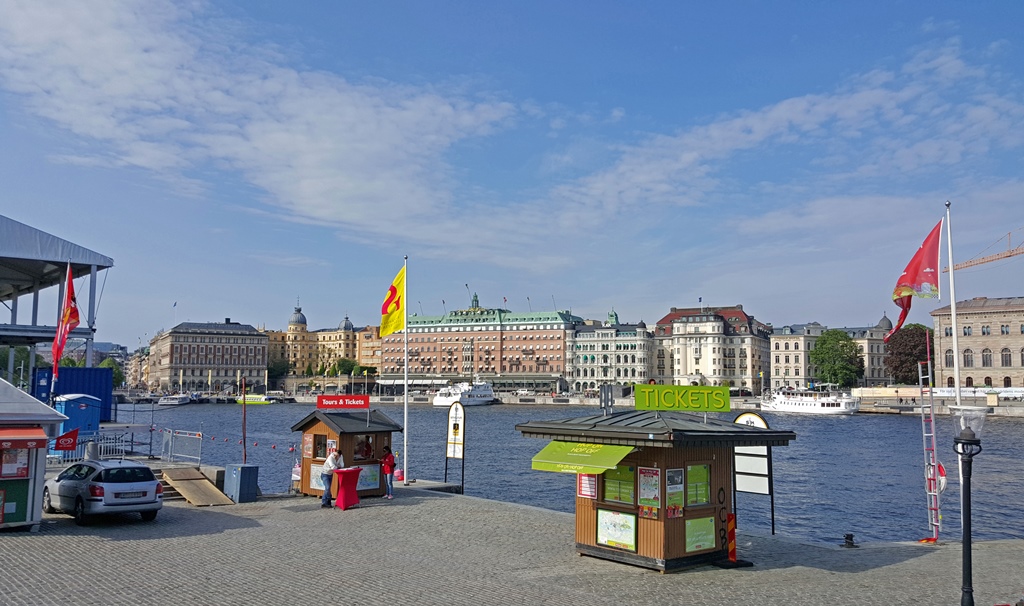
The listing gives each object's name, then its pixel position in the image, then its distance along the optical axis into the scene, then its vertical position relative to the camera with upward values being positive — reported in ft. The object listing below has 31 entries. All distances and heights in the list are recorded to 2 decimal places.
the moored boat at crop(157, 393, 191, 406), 574.56 -16.82
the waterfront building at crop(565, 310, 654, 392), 639.35 +19.25
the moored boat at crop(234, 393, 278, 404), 615.98 -16.60
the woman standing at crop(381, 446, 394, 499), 82.17 -9.01
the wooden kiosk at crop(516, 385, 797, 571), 51.80 -6.36
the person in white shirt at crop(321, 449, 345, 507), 77.84 -8.34
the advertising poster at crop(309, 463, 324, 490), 83.76 -10.06
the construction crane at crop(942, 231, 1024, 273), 462.19 +73.06
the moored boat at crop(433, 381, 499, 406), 547.08 -10.36
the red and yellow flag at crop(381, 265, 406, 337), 103.14 +8.88
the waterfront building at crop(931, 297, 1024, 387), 434.30 +22.19
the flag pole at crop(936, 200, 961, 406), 67.00 +7.74
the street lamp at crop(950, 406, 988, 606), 39.06 -4.23
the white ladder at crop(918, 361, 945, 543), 69.77 -8.64
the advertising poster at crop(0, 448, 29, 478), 59.88 -6.45
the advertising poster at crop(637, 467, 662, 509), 51.98 -6.63
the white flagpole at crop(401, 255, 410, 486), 102.30 +10.31
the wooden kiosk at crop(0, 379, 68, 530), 59.62 -6.41
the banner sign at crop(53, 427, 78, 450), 82.58 -6.71
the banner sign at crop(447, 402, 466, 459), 94.22 -5.94
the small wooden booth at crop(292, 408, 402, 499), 81.76 -6.58
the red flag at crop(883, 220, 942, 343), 69.56 +9.30
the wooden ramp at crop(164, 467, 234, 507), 78.18 -10.70
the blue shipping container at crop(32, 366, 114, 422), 130.21 -1.13
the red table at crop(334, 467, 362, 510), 77.05 -10.23
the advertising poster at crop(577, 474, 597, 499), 55.88 -7.13
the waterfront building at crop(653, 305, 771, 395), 620.08 +22.45
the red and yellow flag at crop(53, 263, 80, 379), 105.07 +7.19
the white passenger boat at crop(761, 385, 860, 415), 426.10 -11.60
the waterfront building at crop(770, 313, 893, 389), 618.85 +20.57
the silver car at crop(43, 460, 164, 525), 63.77 -8.98
